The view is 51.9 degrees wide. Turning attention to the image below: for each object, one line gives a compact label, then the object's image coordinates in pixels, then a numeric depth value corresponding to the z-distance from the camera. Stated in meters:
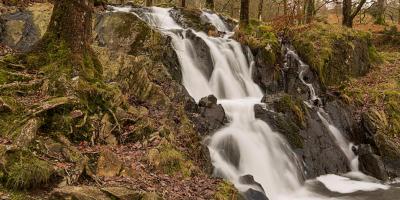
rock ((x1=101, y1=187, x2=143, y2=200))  5.54
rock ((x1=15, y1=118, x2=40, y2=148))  5.97
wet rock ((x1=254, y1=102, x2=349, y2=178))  11.49
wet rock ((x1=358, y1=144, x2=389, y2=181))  11.56
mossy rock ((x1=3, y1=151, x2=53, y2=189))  5.11
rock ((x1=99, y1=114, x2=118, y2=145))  7.56
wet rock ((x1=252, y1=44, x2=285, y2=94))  14.97
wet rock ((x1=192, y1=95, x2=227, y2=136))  10.34
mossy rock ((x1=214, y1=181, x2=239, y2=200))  6.91
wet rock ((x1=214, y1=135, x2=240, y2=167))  9.97
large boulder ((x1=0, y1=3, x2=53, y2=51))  11.81
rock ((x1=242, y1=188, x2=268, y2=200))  7.55
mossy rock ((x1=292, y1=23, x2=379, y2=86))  16.64
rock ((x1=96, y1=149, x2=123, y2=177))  6.29
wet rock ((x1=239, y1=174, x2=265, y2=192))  8.44
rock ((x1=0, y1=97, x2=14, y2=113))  6.58
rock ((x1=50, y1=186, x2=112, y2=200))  4.98
